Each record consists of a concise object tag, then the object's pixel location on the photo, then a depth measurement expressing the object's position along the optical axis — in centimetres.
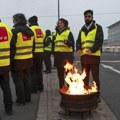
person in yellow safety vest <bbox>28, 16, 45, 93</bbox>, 502
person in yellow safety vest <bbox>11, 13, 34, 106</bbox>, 427
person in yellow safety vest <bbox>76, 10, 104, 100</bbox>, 415
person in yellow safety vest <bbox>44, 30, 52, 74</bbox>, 797
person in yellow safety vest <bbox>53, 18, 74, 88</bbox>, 479
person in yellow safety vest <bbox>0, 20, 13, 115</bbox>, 376
